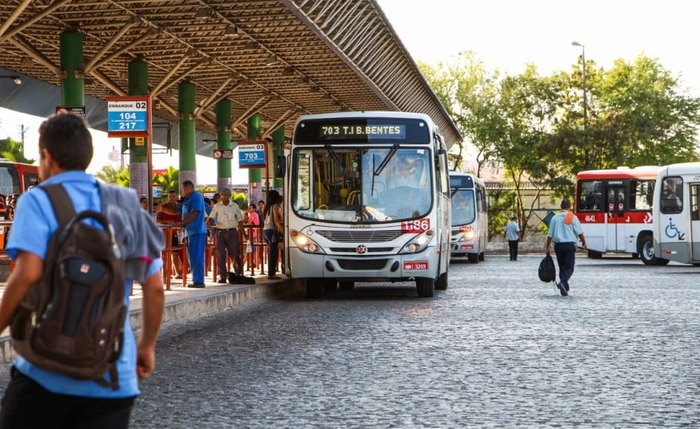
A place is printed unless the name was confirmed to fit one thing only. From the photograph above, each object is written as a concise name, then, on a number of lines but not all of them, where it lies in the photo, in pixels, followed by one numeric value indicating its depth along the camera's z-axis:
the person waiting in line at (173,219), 23.47
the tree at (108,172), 169.00
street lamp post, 58.38
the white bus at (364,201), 21.28
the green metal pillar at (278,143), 53.69
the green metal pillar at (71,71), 27.41
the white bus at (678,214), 36.03
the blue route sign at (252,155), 34.44
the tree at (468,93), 72.56
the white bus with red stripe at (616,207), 44.56
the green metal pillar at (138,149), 31.20
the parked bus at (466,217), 43.62
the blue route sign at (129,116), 20.16
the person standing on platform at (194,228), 20.77
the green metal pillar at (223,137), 41.53
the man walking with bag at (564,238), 22.50
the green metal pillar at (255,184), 48.66
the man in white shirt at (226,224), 22.77
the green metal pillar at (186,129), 37.09
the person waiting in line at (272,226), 25.39
